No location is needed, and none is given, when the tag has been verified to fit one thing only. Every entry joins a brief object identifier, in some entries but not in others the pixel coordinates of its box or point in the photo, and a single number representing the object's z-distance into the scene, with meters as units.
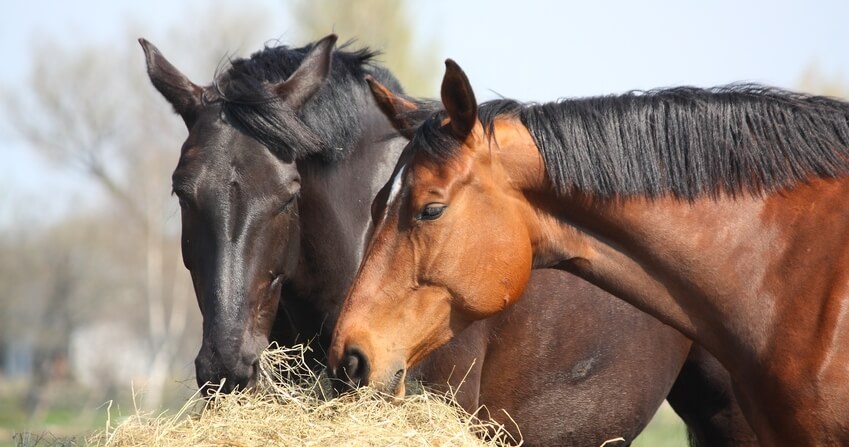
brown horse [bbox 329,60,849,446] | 7.12
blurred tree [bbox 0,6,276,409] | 70.12
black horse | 7.98
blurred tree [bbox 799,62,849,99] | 60.00
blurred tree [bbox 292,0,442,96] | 49.09
